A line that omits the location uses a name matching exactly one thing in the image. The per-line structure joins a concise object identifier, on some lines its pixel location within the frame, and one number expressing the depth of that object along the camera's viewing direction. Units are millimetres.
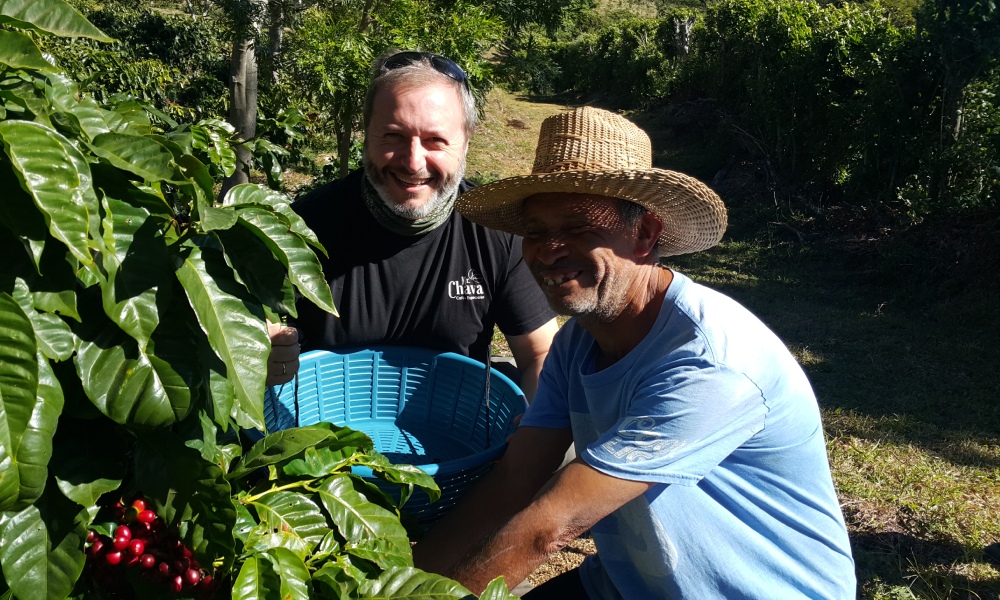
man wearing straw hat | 1599
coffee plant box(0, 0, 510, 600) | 982
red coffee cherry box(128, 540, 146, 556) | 1247
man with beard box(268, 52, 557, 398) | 2516
